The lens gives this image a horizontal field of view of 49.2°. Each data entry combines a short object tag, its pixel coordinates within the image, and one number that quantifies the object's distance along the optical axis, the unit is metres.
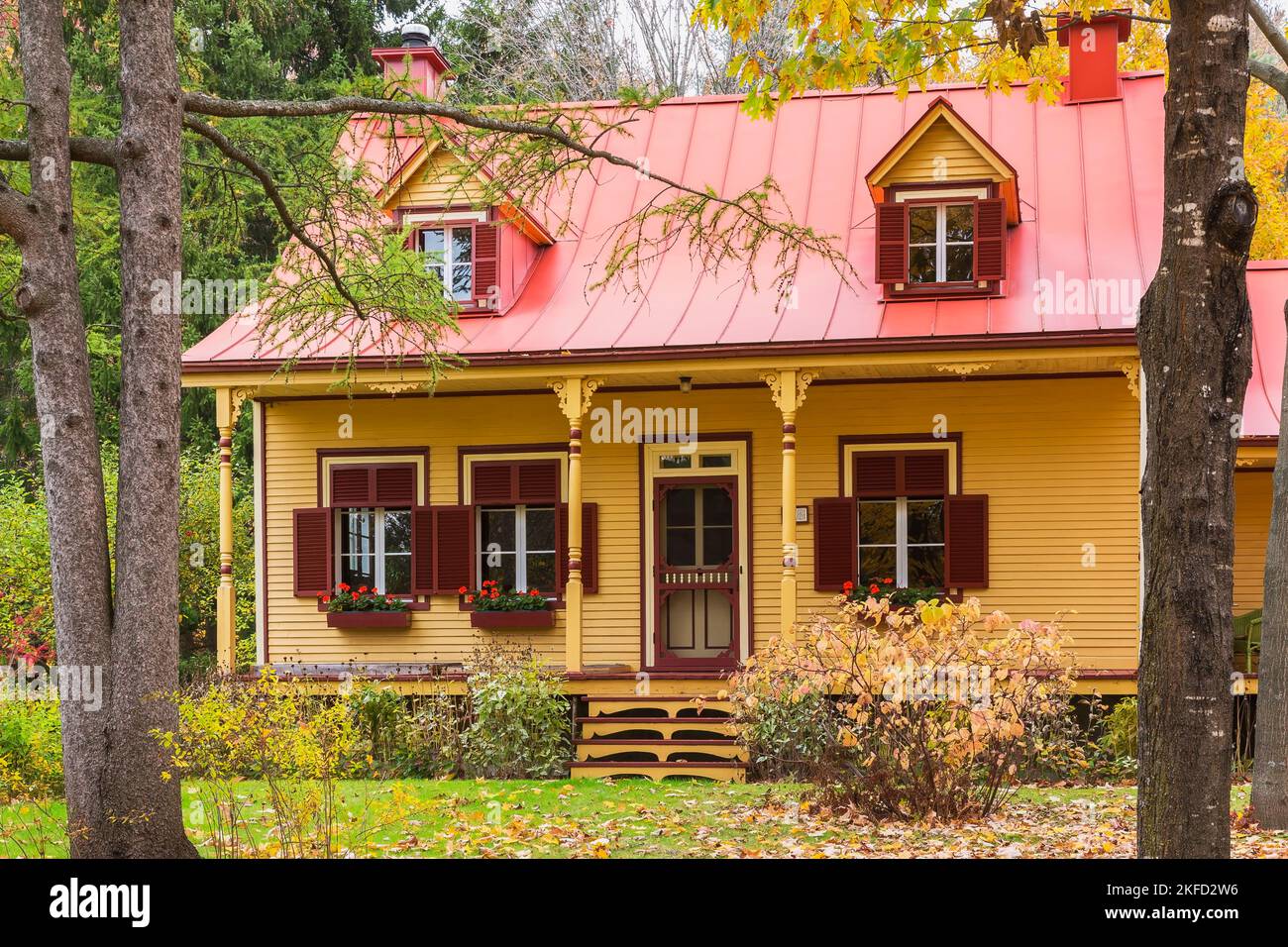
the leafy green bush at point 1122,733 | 12.80
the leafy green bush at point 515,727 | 12.79
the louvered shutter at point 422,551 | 15.99
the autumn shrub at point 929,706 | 9.34
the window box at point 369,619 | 15.87
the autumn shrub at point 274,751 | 7.48
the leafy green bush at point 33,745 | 11.36
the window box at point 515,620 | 15.59
